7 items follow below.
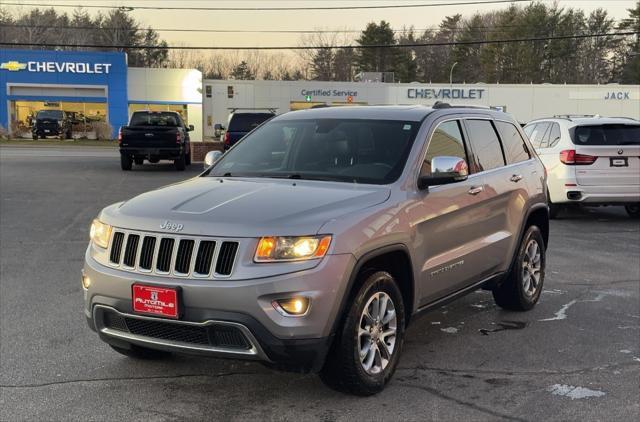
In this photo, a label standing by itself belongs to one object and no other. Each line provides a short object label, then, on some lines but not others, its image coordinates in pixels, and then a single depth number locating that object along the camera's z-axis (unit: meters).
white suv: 10.96
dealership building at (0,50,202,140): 47.47
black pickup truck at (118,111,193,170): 20.39
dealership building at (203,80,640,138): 49.28
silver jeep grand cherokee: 3.47
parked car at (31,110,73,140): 43.81
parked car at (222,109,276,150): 20.02
